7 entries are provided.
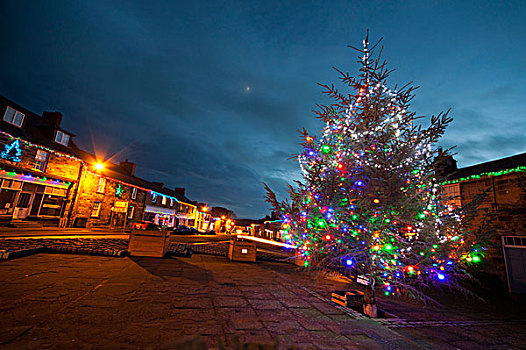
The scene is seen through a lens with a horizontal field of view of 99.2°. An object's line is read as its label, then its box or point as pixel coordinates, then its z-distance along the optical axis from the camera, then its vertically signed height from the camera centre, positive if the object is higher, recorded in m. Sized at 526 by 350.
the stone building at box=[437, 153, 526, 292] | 8.47 +1.35
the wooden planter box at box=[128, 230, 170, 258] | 8.30 -0.89
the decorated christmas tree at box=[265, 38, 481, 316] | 4.32 +0.73
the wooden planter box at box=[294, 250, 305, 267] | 10.87 -1.44
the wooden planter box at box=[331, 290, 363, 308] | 4.90 -1.36
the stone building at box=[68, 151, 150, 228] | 18.88 +1.60
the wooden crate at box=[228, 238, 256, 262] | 9.70 -0.99
